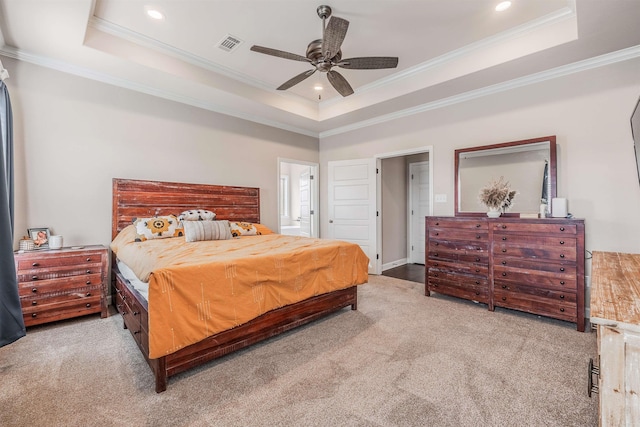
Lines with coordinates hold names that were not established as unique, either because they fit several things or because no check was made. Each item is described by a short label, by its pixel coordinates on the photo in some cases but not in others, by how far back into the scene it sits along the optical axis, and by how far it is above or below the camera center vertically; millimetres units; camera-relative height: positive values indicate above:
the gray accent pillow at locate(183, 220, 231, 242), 3266 -203
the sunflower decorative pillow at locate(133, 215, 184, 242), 3254 -166
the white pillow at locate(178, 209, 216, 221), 3713 -20
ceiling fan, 2412 +1443
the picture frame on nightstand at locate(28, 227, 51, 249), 2928 -236
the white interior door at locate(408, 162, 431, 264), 5984 +116
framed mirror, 3273 +503
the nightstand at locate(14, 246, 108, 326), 2646 -679
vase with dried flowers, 3361 +177
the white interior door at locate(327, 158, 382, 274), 5043 +170
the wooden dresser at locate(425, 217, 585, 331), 2750 -566
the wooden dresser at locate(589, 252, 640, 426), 768 -424
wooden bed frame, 1924 -744
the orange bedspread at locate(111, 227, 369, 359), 1780 -507
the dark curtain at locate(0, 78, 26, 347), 1522 -401
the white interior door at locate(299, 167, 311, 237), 6039 +255
